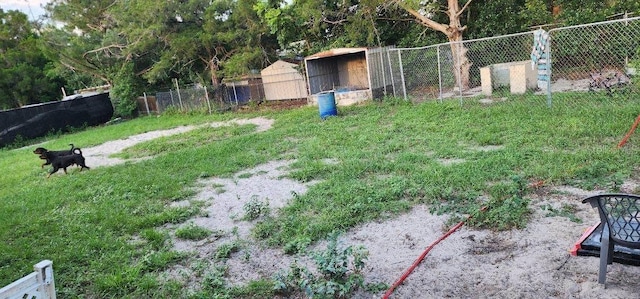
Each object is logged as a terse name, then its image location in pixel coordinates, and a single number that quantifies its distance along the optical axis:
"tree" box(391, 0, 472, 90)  12.90
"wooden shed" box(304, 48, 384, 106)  13.99
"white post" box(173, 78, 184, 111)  18.38
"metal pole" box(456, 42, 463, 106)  12.07
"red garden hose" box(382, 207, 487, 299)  3.03
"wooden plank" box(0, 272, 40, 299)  1.88
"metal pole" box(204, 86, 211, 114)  17.28
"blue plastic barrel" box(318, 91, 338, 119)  11.22
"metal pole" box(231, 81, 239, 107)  18.33
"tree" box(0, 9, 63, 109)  21.36
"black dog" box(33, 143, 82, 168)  8.61
